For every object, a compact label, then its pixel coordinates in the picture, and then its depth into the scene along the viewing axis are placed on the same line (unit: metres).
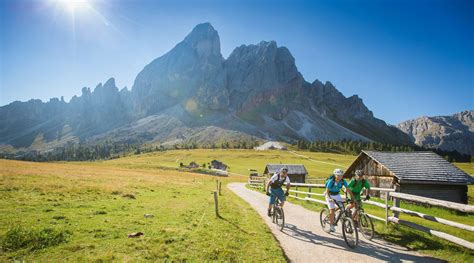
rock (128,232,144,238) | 11.59
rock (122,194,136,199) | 23.72
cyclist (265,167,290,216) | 14.16
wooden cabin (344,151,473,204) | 31.61
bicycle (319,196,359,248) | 10.32
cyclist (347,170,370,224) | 12.25
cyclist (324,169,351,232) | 11.99
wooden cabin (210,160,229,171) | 108.81
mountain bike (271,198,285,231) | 13.66
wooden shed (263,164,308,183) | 66.00
